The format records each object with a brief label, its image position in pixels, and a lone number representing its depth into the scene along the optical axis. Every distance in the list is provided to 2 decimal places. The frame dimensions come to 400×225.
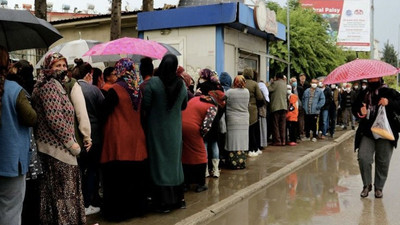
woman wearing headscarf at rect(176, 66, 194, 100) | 8.02
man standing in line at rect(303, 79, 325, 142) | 15.20
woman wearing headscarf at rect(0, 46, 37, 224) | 4.36
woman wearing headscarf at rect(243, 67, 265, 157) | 11.01
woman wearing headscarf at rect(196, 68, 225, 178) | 8.22
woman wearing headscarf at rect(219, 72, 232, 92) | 9.85
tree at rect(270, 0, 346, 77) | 25.58
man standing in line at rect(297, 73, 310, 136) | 15.55
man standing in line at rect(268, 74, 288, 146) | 13.47
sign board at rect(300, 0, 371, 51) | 50.28
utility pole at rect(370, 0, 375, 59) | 28.11
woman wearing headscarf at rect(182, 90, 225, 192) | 7.51
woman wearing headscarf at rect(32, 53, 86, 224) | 5.00
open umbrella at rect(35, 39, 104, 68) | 9.51
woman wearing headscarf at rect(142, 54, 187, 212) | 6.32
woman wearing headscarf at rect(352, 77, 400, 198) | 7.41
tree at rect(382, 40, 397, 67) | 93.34
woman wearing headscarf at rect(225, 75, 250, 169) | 9.59
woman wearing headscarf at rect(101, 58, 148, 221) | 5.99
